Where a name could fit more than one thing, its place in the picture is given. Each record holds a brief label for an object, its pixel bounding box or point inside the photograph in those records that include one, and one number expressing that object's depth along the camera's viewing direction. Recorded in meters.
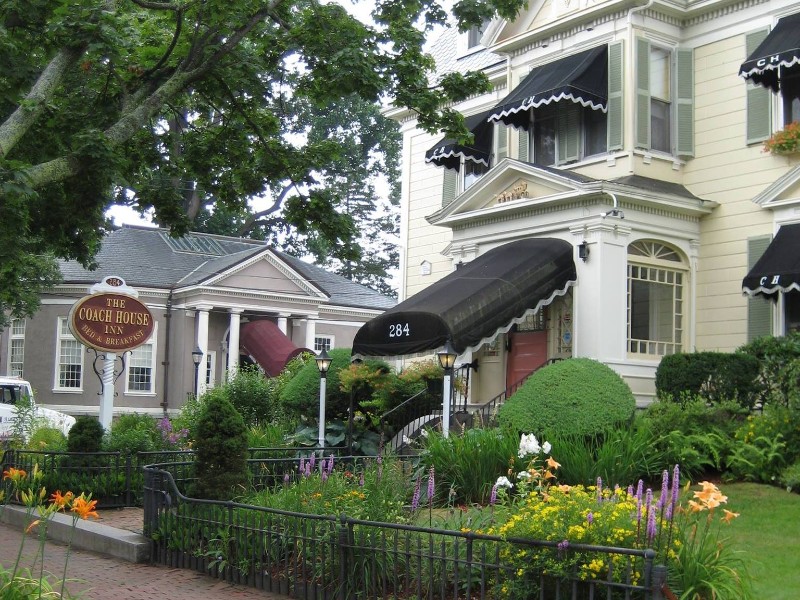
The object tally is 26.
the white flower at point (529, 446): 10.20
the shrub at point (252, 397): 22.03
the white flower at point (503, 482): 8.64
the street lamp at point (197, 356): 28.08
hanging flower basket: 15.59
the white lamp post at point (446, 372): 14.08
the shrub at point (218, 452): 10.48
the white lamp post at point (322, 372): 16.55
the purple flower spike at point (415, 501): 8.51
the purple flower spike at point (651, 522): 6.63
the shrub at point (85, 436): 14.70
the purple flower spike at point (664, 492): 6.70
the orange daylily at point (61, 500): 5.47
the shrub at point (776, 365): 13.77
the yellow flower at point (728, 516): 6.68
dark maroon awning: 31.70
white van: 23.66
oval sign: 16.62
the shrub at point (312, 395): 18.45
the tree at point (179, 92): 10.52
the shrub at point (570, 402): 13.27
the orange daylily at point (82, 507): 5.41
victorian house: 15.95
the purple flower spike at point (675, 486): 6.54
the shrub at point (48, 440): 16.61
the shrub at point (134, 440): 15.20
